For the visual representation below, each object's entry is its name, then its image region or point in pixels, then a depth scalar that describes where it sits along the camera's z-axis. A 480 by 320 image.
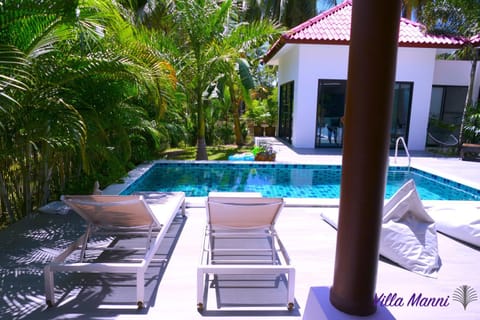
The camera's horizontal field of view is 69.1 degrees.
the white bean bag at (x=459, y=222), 4.67
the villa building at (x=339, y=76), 13.16
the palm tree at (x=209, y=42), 10.10
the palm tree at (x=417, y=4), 13.50
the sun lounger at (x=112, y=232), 3.21
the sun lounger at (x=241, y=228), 3.93
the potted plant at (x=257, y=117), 20.78
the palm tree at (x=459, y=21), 12.49
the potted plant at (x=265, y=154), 11.17
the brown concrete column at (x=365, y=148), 1.97
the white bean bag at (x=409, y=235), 3.99
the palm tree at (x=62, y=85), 4.00
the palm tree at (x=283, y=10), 22.25
